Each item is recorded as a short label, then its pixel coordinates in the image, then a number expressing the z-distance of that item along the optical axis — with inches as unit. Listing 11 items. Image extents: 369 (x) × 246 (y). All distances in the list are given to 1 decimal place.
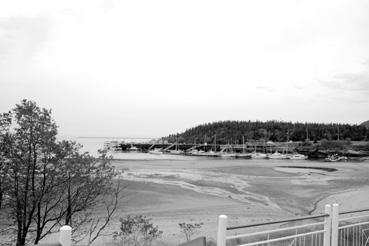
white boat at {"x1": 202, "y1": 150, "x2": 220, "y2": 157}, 5608.3
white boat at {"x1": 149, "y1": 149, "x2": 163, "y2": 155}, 6220.5
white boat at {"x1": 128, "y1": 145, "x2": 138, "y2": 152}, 7352.4
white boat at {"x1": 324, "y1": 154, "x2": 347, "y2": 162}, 4054.1
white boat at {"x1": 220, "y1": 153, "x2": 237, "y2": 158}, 5201.8
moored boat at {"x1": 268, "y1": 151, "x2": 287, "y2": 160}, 4728.8
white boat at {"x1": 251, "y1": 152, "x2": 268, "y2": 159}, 4857.3
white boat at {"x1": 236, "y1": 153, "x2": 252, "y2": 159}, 4928.2
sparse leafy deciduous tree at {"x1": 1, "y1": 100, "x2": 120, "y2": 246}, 383.2
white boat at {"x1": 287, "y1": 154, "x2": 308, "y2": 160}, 4594.2
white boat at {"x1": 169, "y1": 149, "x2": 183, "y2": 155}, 6594.5
